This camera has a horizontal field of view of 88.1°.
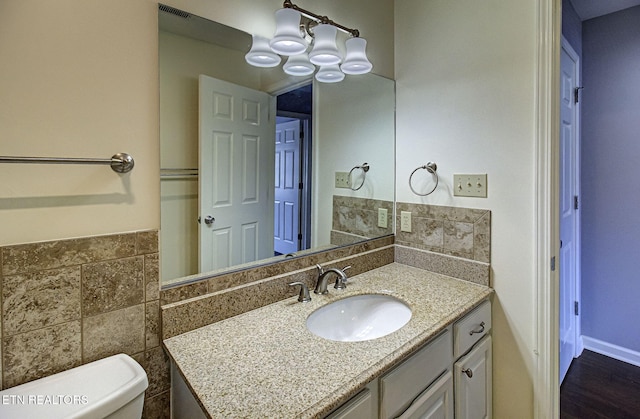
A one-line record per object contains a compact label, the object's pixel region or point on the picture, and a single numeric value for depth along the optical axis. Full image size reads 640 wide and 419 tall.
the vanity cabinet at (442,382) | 0.91
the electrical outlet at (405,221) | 1.77
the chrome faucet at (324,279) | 1.34
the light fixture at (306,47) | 1.25
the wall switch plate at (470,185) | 1.49
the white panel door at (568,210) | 2.02
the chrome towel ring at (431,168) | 1.65
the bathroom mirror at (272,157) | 1.05
